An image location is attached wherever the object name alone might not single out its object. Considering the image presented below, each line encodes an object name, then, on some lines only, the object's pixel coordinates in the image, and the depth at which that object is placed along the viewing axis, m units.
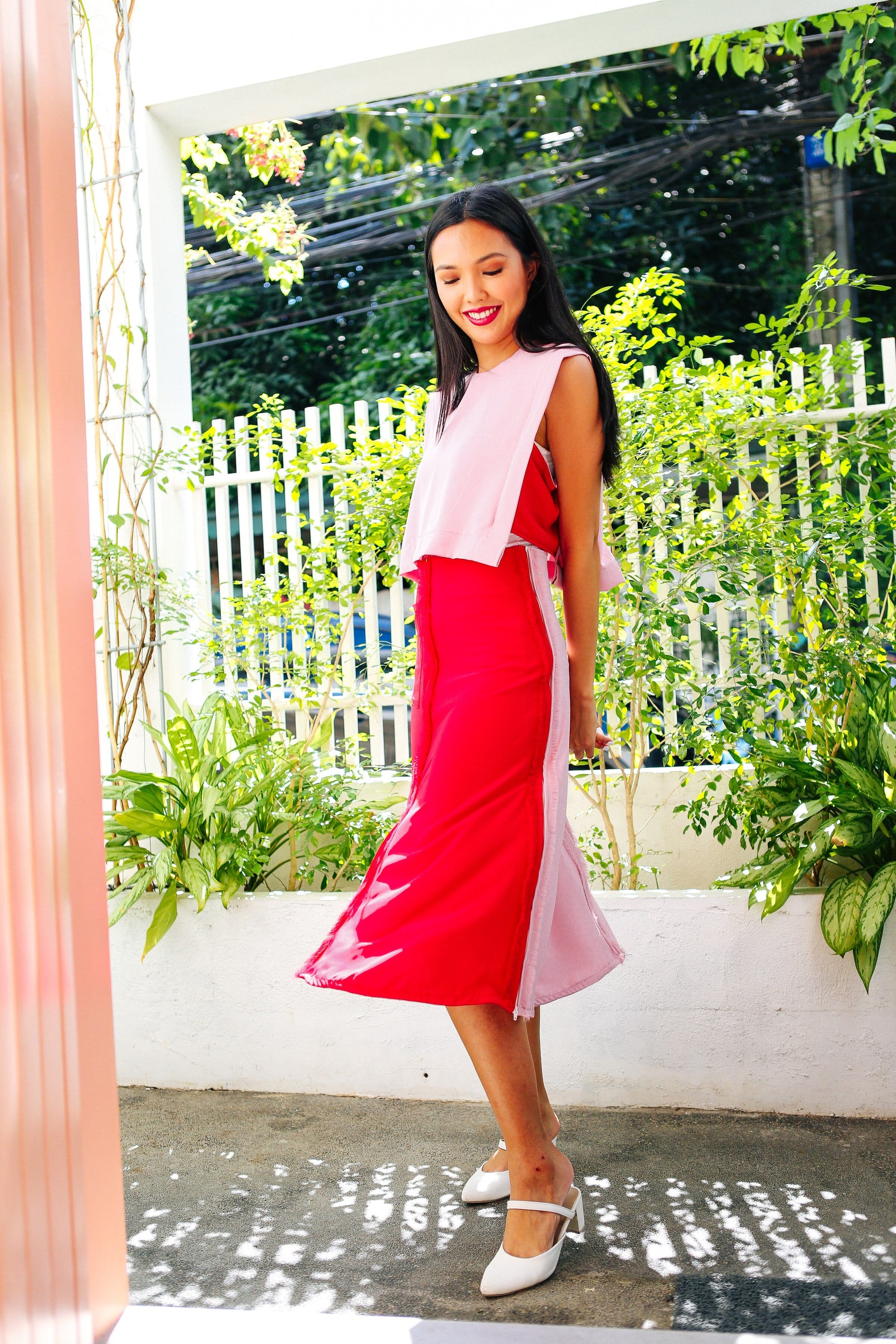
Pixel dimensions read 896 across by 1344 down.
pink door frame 1.26
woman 1.97
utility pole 9.38
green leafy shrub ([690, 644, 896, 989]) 2.71
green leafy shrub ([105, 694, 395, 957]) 3.22
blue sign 9.04
